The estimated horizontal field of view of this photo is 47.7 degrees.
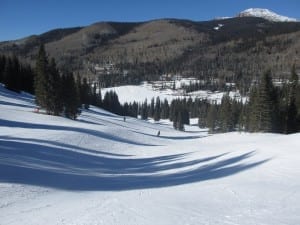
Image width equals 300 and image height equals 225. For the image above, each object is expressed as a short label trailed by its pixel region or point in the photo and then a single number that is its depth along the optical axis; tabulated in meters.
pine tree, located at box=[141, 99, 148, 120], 166.70
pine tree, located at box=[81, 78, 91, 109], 95.31
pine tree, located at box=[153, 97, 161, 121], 163.38
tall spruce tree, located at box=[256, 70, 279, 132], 55.49
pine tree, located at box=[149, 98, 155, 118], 178.50
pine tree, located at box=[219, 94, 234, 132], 85.56
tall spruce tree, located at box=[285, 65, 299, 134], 59.47
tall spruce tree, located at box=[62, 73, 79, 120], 55.59
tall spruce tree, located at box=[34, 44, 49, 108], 51.03
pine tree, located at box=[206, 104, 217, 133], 98.12
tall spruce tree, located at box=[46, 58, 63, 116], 51.38
